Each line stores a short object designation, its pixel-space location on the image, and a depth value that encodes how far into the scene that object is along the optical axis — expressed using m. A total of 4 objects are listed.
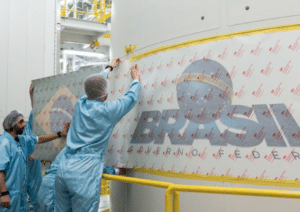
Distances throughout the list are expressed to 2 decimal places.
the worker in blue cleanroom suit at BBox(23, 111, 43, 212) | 4.59
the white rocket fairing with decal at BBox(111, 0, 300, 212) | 2.36
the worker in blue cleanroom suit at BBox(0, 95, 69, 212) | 3.67
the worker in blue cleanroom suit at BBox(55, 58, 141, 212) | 2.71
